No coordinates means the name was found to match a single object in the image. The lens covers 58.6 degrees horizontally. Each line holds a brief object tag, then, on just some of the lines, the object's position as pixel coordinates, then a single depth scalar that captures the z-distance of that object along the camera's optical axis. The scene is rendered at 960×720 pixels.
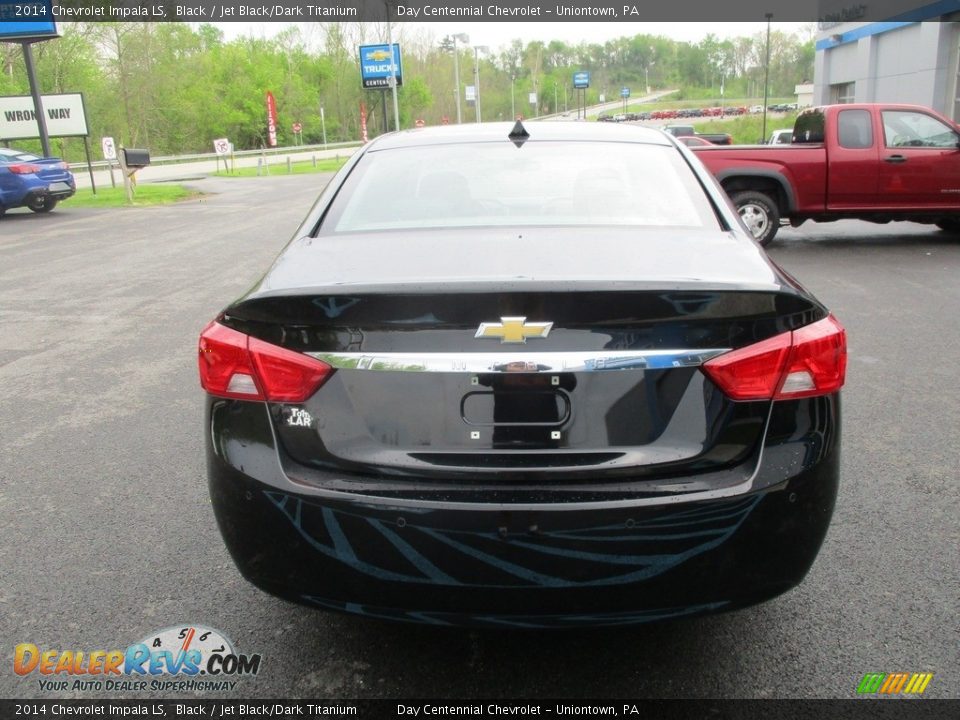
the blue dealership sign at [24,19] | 22.88
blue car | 19.44
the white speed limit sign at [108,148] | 26.45
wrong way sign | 24.67
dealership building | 28.97
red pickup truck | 11.19
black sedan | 2.08
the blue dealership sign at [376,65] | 49.41
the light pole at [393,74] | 47.21
